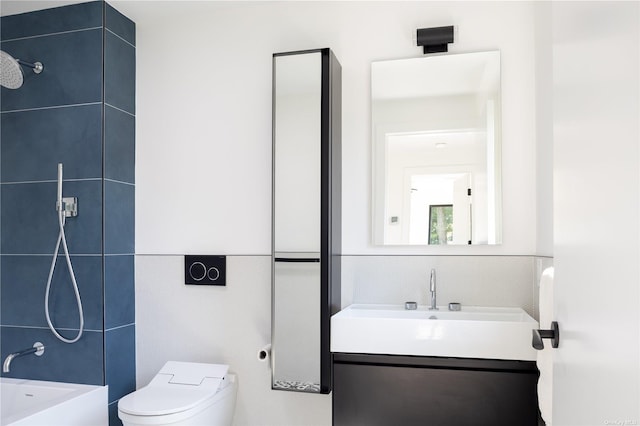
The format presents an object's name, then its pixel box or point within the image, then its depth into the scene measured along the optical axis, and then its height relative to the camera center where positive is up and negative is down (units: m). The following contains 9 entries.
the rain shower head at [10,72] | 2.29 +0.68
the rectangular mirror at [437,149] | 2.38 +0.34
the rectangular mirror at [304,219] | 2.29 +0.01
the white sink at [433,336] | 1.96 -0.45
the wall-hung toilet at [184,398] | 2.14 -0.79
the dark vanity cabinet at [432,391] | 1.95 -0.67
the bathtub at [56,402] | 2.23 -0.84
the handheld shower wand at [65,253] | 2.46 -0.15
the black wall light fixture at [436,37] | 2.38 +0.86
